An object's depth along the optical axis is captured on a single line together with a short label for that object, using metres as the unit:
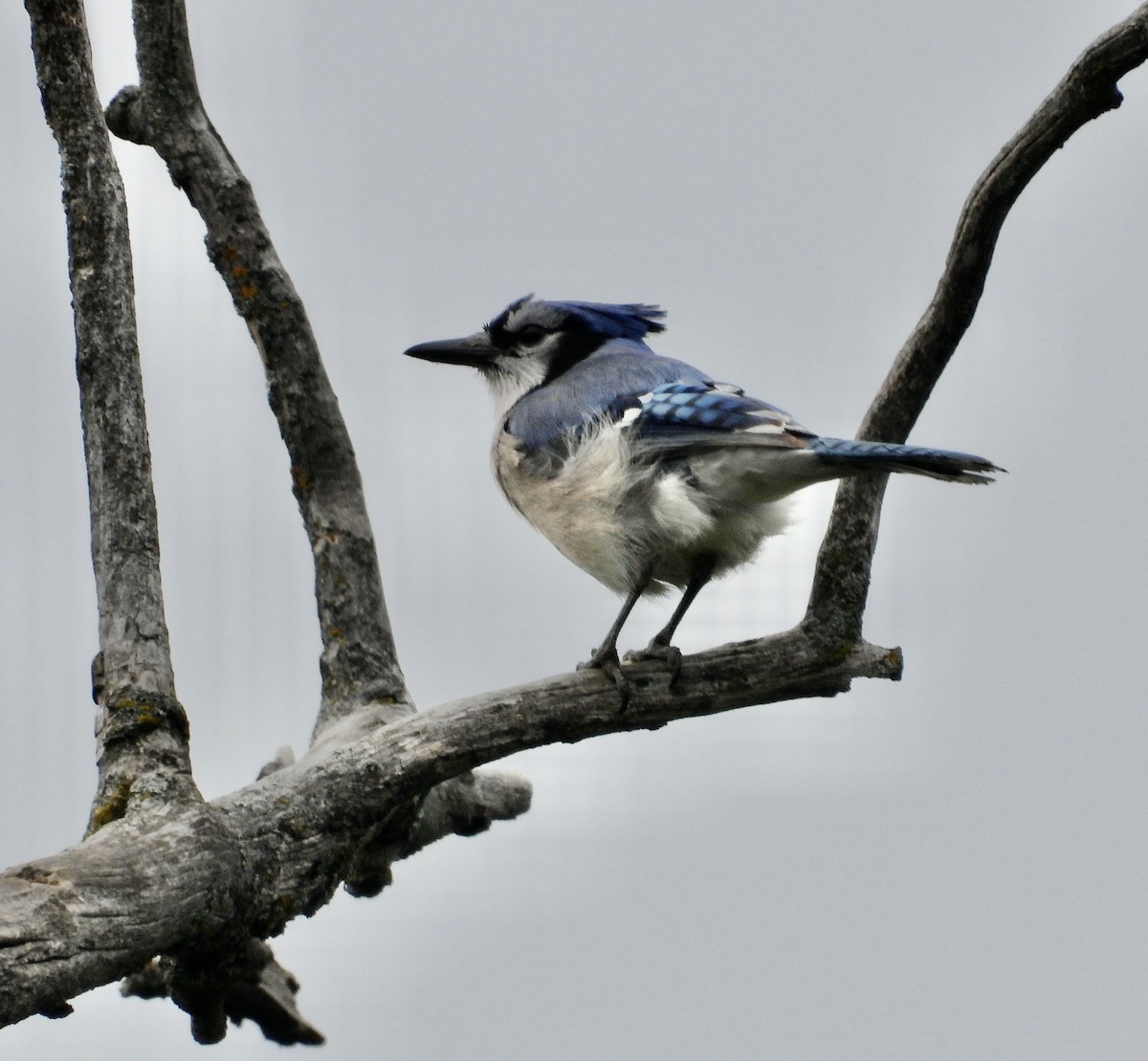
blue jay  8.25
